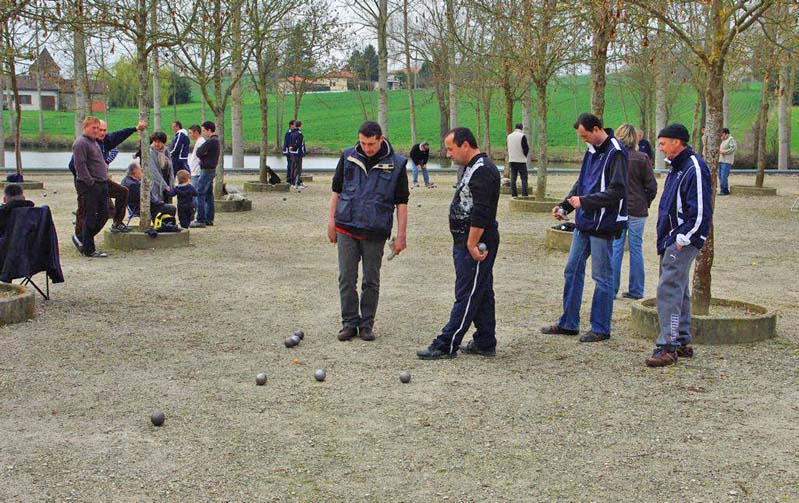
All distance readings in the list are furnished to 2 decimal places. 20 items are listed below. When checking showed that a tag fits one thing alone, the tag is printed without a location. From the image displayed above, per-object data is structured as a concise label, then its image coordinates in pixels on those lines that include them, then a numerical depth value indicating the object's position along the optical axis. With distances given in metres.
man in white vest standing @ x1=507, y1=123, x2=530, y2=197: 22.23
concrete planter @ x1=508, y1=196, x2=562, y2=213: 20.28
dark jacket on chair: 9.66
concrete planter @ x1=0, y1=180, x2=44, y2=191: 24.83
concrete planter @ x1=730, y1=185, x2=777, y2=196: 25.53
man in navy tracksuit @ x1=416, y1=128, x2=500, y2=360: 7.70
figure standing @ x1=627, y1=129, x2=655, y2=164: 14.67
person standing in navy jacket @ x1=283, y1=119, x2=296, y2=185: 26.16
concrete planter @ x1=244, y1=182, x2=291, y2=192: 25.61
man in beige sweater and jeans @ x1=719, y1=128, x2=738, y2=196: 25.19
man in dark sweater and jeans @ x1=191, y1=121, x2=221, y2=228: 17.19
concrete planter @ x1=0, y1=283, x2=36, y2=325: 9.09
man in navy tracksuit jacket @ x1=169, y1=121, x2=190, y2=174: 18.17
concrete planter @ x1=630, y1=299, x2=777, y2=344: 8.41
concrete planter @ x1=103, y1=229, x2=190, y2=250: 14.30
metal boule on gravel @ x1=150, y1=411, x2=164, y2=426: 6.16
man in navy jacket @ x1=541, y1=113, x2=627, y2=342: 8.35
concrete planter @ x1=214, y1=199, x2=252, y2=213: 20.03
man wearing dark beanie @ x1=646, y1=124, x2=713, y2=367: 7.50
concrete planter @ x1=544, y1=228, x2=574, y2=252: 14.70
